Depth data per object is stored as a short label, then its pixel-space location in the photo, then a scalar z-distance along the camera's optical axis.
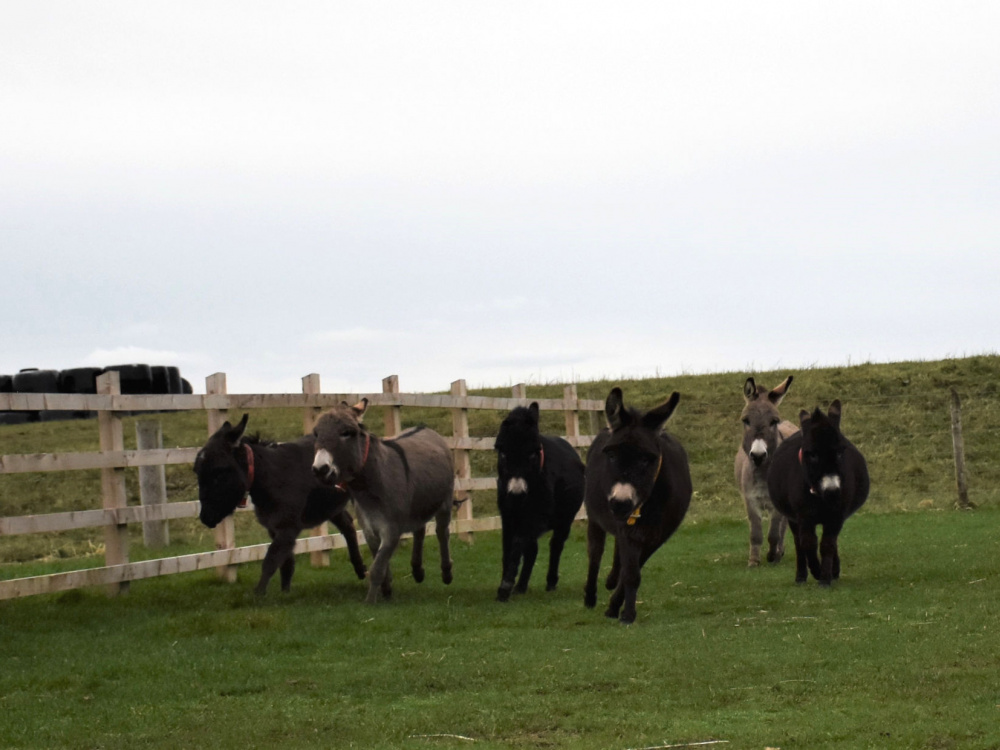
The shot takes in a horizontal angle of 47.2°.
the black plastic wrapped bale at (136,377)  32.81
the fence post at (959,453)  20.05
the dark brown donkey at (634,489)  8.00
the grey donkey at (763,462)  11.94
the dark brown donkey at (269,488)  10.32
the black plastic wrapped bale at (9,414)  33.78
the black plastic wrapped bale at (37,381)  33.09
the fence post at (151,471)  14.93
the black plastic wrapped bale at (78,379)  33.23
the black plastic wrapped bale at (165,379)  33.55
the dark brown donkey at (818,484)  9.84
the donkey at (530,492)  9.94
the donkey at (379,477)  9.78
